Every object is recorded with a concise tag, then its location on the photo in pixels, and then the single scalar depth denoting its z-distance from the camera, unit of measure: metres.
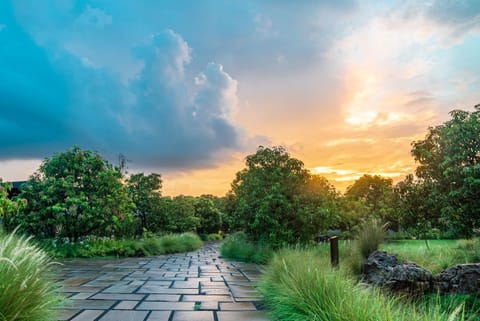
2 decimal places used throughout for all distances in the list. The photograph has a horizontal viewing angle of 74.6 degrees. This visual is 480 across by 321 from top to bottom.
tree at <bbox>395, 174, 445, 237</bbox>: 5.66
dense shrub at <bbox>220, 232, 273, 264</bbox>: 8.24
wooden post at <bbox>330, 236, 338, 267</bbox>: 4.16
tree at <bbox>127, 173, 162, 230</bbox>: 17.23
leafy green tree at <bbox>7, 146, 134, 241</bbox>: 9.48
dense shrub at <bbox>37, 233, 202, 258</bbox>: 9.19
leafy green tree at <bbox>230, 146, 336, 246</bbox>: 8.30
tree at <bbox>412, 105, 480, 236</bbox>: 4.54
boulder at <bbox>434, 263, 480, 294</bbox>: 4.29
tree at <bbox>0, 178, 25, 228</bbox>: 4.94
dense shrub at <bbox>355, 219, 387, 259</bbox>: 6.23
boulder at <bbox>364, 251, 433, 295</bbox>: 4.45
